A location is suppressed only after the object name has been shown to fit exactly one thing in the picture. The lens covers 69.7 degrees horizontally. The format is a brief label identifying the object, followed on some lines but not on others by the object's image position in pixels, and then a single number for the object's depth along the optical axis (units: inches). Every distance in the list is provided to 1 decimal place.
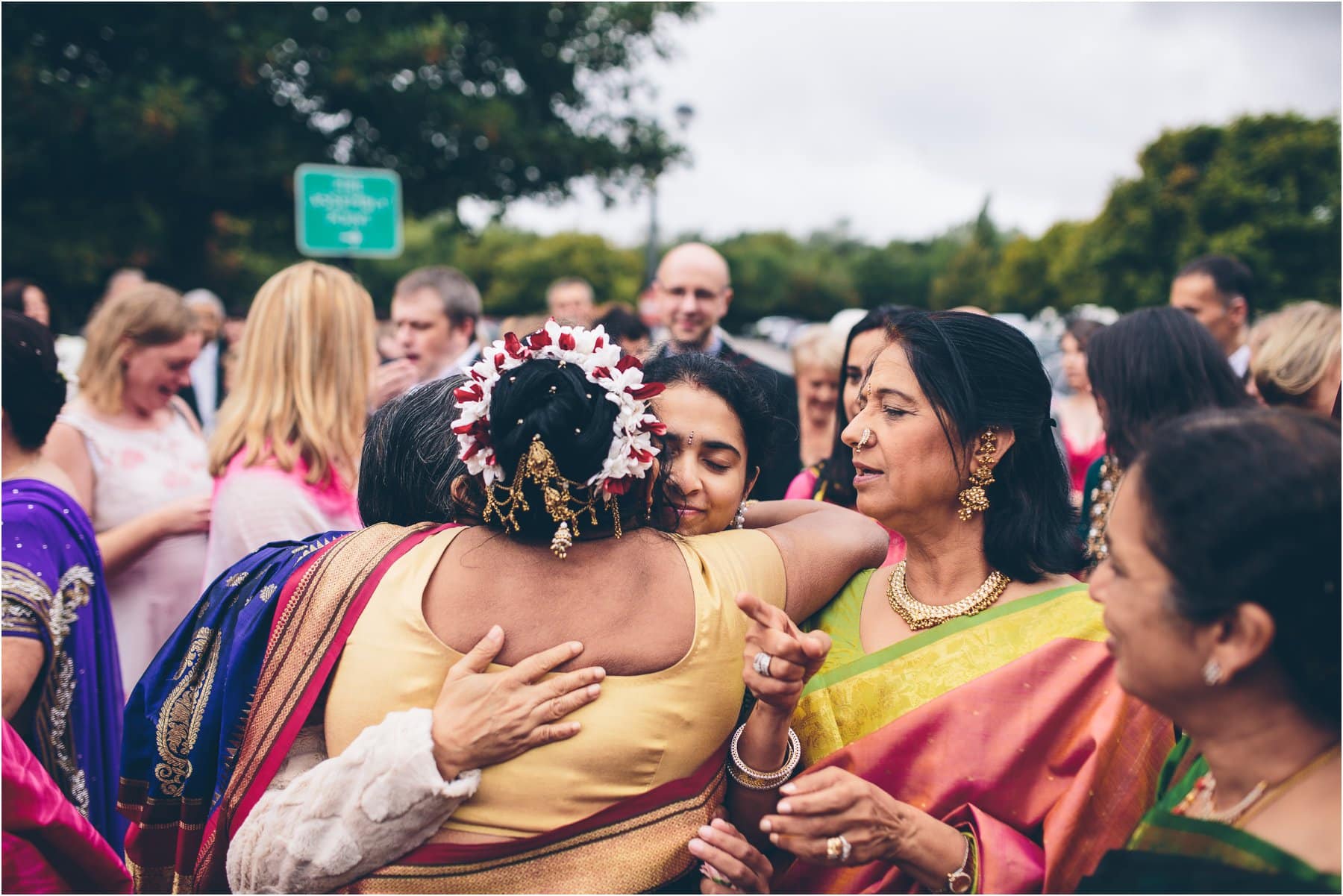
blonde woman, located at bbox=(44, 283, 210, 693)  137.3
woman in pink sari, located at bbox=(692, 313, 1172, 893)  72.1
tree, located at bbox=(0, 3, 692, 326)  450.9
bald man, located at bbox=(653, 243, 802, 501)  214.5
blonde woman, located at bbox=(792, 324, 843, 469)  183.5
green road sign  294.8
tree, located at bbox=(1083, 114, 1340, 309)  979.9
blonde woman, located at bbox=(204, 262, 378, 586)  124.3
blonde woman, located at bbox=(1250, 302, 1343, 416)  143.9
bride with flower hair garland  68.2
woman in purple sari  98.5
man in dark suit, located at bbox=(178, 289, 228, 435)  286.2
